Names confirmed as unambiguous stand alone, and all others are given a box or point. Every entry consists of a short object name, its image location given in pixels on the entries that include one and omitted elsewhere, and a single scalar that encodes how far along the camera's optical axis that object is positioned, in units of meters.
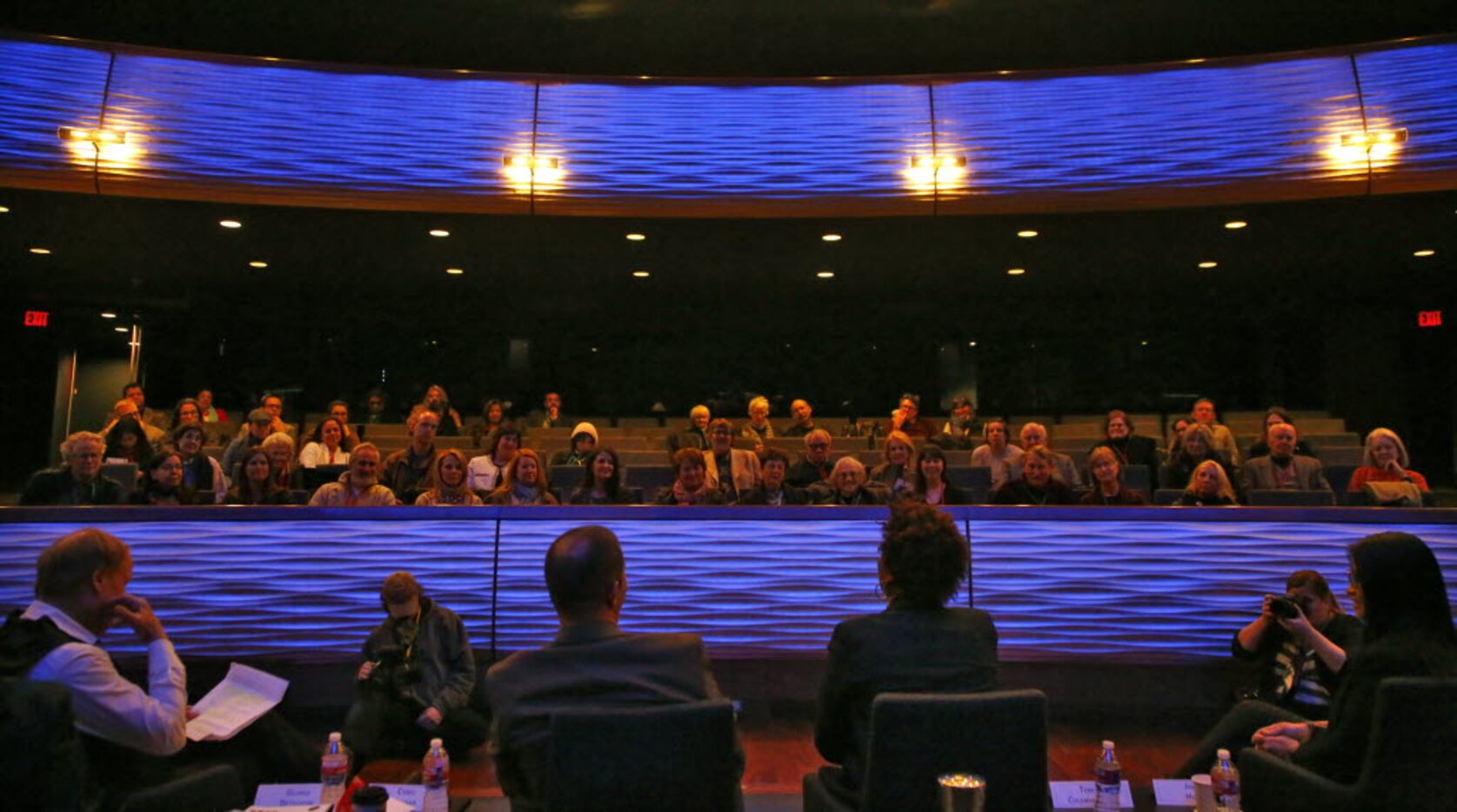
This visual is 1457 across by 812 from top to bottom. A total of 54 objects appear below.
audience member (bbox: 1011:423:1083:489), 5.78
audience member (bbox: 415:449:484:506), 4.65
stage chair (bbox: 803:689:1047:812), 1.65
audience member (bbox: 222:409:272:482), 5.96
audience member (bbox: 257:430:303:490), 4.79
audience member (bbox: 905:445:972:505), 4.74
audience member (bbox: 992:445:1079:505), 4.74
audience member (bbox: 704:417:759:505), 5.61
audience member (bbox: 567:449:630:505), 4.84
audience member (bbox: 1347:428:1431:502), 4.59
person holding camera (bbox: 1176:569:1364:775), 2.71
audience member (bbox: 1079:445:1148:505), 4.80
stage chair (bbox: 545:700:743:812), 1.52
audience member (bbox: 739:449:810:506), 4.94
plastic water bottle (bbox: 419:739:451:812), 2.20
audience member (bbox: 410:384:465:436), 7.78
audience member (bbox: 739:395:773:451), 7.25
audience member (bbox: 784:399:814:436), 7.70
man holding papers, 1.86
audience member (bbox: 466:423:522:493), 5.51
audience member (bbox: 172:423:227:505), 5.19
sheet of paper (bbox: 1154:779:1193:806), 2.58
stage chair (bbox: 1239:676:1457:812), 1.73
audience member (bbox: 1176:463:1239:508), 4.49
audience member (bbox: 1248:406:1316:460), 5.40
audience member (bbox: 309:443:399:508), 4.49
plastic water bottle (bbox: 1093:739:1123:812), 2.25
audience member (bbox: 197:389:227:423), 8.14
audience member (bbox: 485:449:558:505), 4.70
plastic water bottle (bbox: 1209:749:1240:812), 2.13
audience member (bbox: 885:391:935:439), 8.06
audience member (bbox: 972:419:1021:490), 5.85
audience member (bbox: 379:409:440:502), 5.23
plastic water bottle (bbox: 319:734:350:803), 2.20
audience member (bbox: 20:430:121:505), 4.34
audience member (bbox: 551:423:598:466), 5.59
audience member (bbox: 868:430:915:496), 5.37
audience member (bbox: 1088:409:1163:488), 6.05
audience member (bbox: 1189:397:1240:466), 5.93
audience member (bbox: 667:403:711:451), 6.80
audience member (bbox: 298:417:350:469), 6.16
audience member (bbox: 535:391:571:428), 8.76
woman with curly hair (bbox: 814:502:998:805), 1.84
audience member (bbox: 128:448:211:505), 4.34
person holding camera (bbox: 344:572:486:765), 3.40
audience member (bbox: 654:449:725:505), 4.68
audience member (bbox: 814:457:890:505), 4.72
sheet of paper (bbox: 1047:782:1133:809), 2.54
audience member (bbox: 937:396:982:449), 8.09
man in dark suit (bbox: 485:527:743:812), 1.63
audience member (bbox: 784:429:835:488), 5.45
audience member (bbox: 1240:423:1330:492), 5.21
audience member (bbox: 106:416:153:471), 5.62
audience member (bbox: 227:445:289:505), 4.64
